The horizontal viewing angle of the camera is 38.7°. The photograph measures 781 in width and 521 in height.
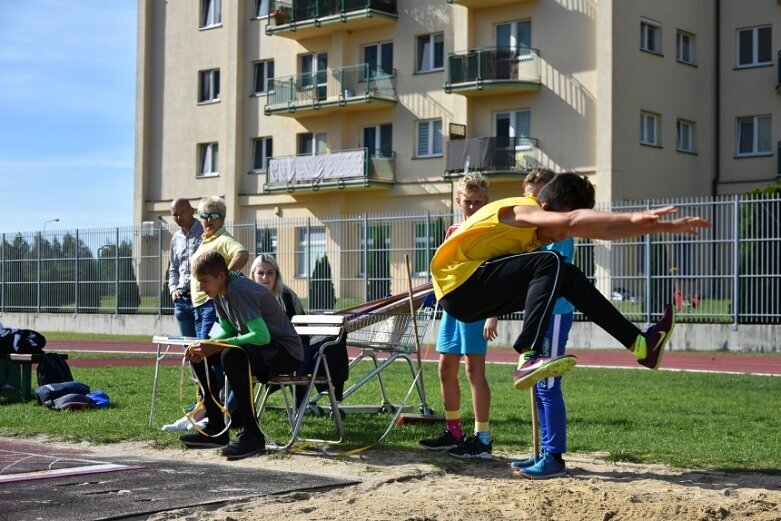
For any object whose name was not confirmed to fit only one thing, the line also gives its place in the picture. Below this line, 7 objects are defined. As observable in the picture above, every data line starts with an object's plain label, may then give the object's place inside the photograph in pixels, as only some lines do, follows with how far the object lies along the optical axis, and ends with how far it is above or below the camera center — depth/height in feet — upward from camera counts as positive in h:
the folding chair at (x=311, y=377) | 26.97 -2.54
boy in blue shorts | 26.07 -2.18
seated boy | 26.16 -1.73
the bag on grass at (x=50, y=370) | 39.45 -3.46
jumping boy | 20.88 +0.07
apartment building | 120.37 +20.87
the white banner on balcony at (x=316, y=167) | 134.62 +13.35
